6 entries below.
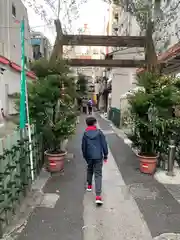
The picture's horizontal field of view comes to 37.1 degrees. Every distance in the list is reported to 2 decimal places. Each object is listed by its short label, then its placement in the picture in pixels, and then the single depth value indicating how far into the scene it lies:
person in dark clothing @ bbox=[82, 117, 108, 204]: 5.11
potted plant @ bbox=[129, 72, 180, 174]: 6.76
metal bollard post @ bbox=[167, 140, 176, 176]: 6.80
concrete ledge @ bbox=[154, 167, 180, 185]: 6.43
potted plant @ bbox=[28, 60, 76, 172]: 6.78
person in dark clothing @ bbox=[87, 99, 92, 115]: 31.03
